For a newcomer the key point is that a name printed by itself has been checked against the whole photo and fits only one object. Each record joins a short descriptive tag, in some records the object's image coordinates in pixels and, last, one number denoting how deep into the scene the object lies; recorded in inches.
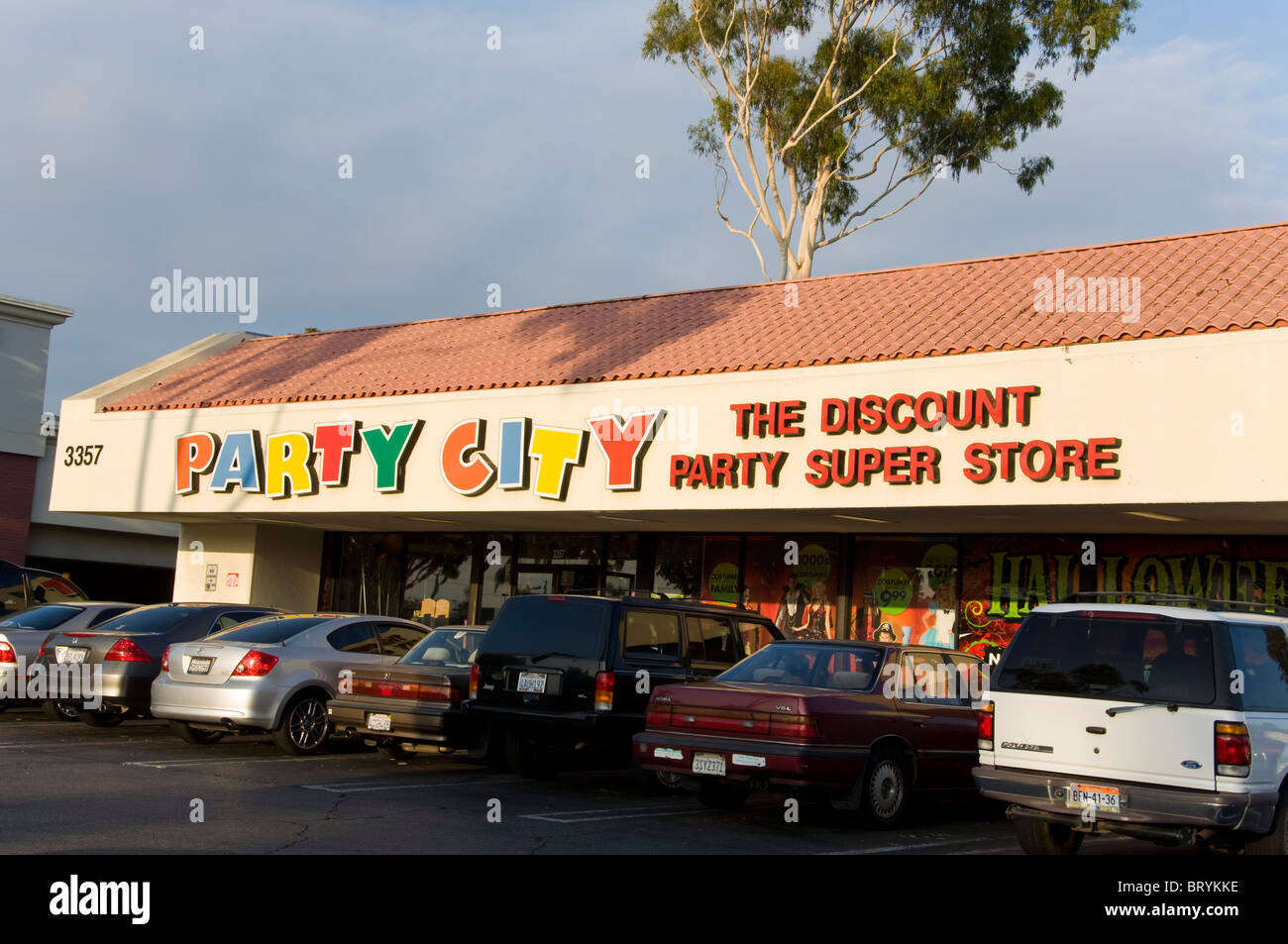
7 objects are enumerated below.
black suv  496.4
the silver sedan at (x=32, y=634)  674.8
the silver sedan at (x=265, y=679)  557.0
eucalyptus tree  1230.3
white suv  333.4
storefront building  553.0
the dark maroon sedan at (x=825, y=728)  418.9
